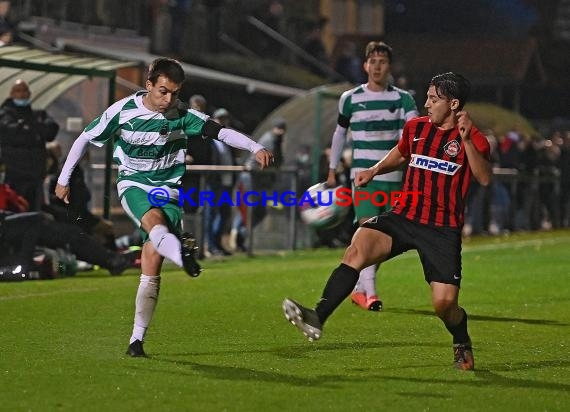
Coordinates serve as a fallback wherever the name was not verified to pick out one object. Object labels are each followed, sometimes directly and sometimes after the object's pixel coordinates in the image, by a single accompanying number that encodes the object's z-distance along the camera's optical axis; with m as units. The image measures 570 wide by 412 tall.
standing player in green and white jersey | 27.62
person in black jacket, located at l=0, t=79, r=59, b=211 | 34.06
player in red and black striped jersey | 19.17
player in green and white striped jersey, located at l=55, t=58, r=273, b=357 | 19.83
